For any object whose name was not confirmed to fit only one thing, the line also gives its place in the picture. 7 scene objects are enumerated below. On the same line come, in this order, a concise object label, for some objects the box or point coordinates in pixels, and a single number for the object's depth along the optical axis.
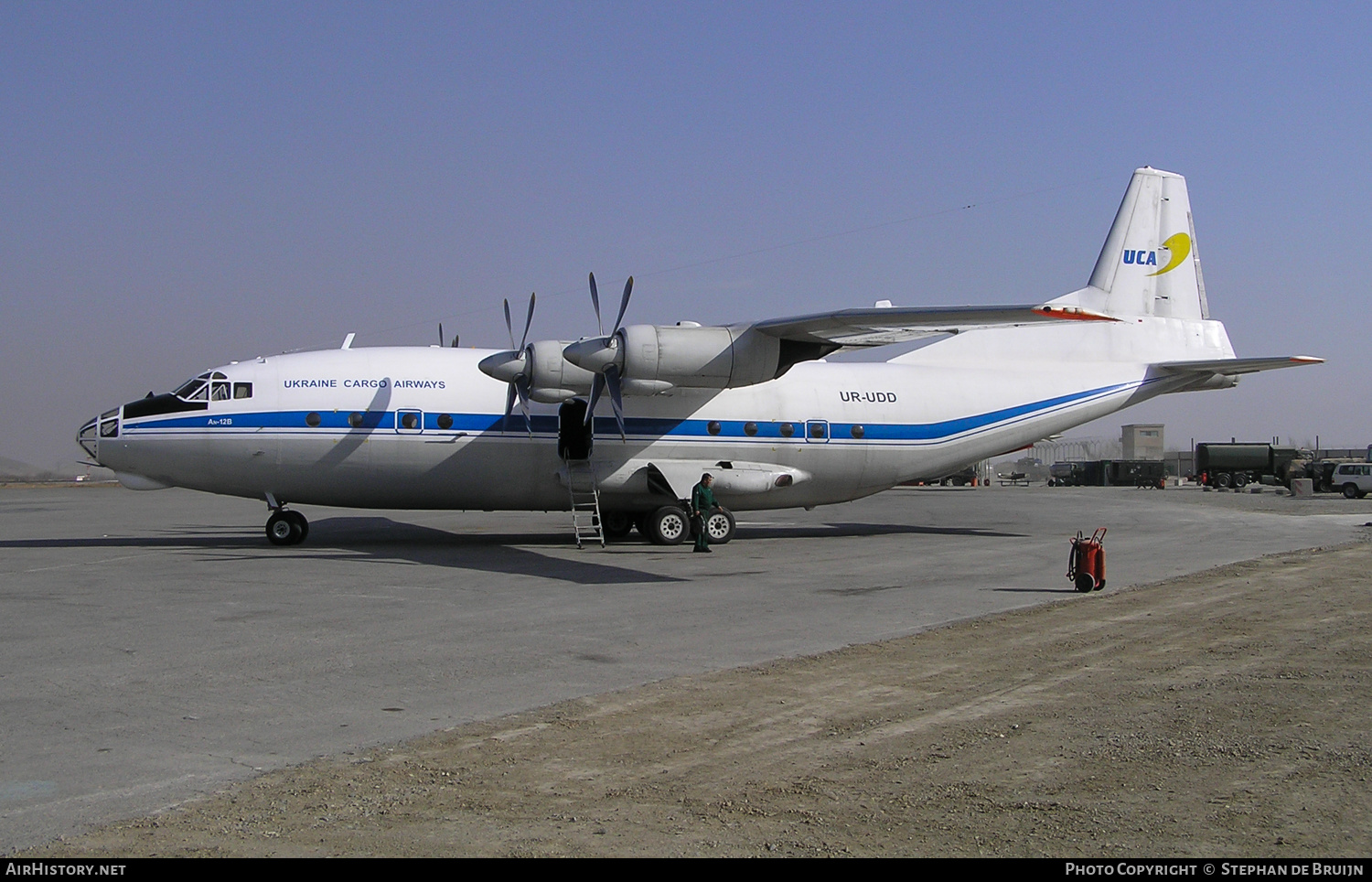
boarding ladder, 22.00
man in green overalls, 21.45
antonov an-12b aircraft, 20.03
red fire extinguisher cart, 14.55
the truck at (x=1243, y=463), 65.94
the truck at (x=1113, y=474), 73.69
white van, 52.69
